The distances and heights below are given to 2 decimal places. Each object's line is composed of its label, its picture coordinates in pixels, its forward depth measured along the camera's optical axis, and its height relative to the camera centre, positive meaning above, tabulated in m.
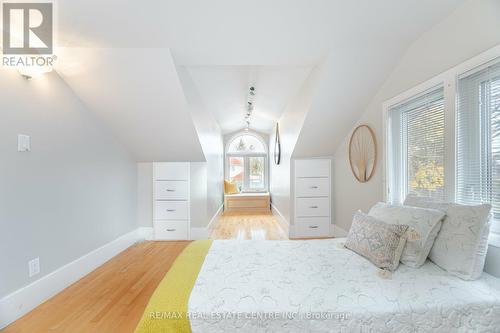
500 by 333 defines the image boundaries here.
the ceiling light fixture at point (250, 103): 3.31 +1.13
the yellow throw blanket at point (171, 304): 0.97 -0.63
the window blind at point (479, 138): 1.42 +0.19
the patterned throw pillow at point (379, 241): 1.37 -0.49
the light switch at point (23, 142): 1.76 +0.20
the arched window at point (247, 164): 6.85 +0.08
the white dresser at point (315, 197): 3.67 -0.50
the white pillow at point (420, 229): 1.38 -0.40
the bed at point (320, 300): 0.99 -0.63
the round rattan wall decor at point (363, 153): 2.68 +0.18
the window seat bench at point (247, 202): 6.04 -0.97
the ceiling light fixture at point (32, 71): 1.80 +0.80
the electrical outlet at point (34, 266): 1.83 -0.82
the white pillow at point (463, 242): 1.23 -0.43
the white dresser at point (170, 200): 3.59 -0.53
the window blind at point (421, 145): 1.85 +0.20
